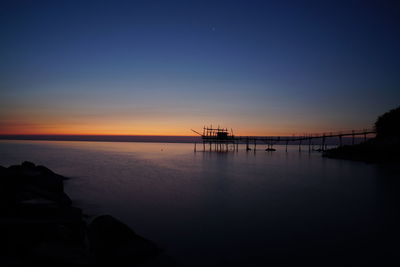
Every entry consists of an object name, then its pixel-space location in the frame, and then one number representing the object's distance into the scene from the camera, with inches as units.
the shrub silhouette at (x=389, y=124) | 1733.5
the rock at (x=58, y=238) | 219.3
